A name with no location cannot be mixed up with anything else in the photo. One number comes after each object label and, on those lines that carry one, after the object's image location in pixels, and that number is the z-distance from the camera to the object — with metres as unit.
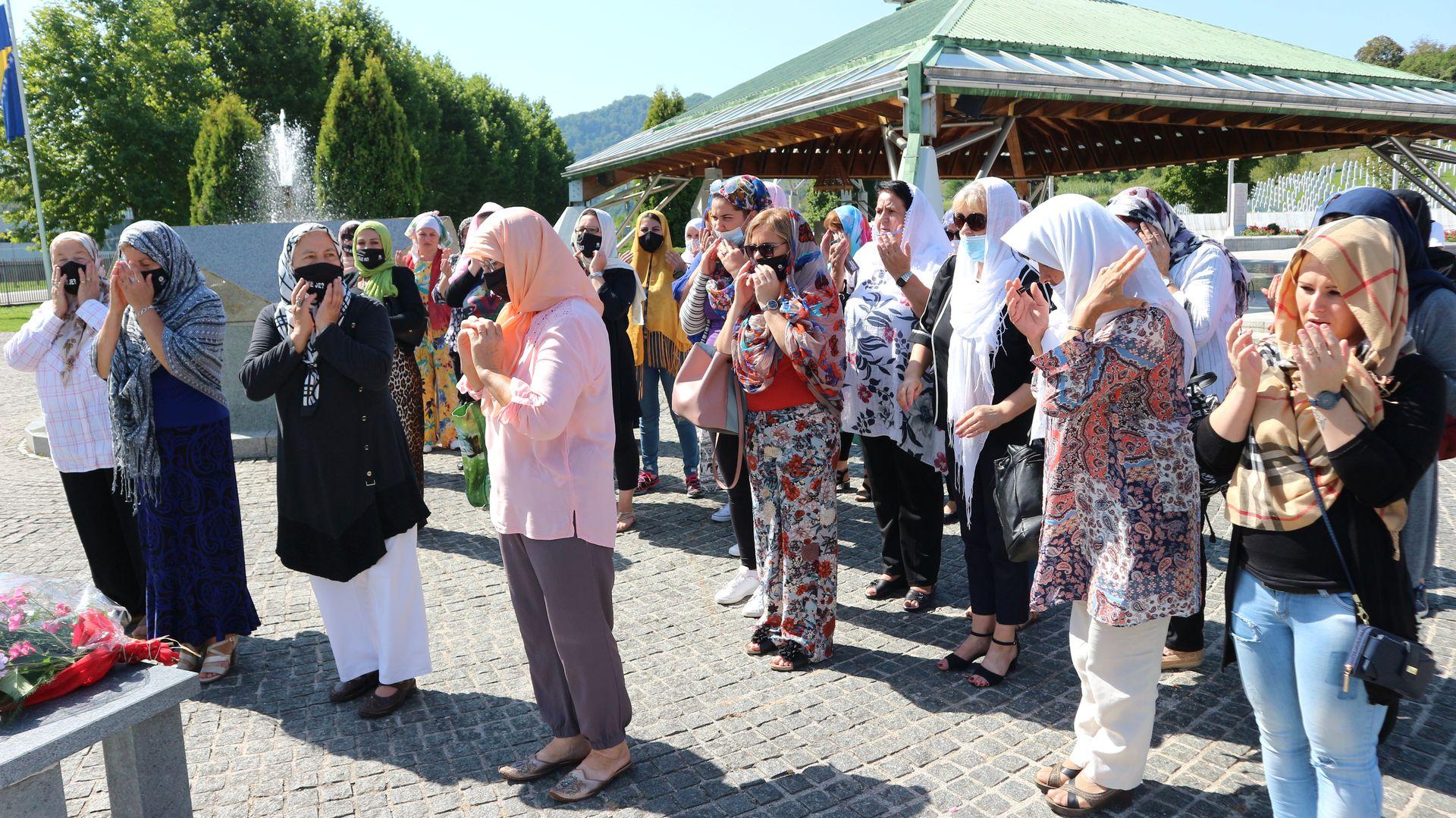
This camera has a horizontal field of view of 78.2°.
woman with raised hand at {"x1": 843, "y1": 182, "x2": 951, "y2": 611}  4.57
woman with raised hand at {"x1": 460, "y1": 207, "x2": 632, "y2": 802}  2.96
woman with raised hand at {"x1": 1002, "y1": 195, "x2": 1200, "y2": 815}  2.71
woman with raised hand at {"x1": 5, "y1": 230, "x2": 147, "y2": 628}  4.38
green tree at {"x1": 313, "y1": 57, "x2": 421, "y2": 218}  26.94
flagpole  20.16
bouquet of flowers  2.62
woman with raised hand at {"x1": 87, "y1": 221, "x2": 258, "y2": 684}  4.01
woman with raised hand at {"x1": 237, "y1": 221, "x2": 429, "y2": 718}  3.69
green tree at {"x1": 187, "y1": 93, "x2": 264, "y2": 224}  24.27
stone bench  2.43
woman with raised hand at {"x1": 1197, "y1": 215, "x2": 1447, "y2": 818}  2.16
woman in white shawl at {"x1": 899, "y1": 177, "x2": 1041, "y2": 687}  3.68
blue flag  20.44
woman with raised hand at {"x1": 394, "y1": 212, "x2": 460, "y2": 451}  7.88
